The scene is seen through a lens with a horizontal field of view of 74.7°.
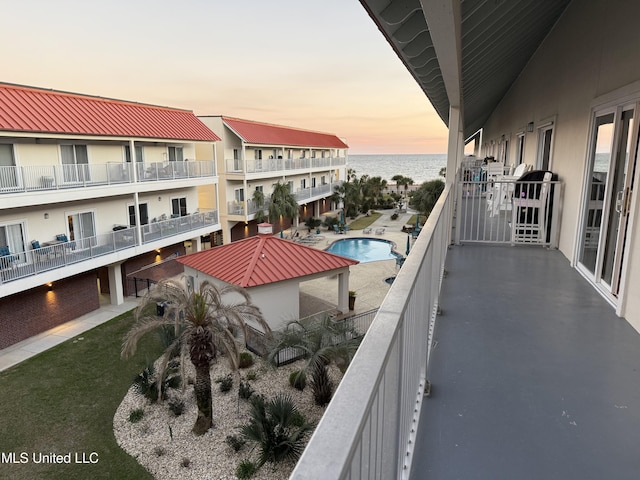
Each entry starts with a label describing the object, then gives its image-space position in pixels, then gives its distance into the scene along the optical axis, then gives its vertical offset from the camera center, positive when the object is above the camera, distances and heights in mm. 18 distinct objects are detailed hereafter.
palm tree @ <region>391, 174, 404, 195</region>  63384 -2161
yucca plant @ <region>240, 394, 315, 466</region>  9109 -5892
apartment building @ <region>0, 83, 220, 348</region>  14484 -1351
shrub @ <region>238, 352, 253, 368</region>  13133 -6051
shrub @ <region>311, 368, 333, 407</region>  11102 -5840
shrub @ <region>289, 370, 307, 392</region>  11695 -6031
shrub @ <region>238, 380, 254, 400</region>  11477 -6116
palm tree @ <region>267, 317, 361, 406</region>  10758 -4718
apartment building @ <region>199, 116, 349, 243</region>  27125 -86
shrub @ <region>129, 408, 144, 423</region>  10578 -6265
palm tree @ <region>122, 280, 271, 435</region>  9766 -3836
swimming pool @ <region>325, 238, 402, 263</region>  29050 -6114
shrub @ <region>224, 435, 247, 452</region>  9657 -6332
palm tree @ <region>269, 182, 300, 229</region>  28336 -2581
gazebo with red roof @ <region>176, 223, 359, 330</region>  15109 -3878
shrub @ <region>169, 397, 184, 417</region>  10875 -6222
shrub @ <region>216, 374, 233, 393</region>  11961 -6212
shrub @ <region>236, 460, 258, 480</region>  8852 -6399
